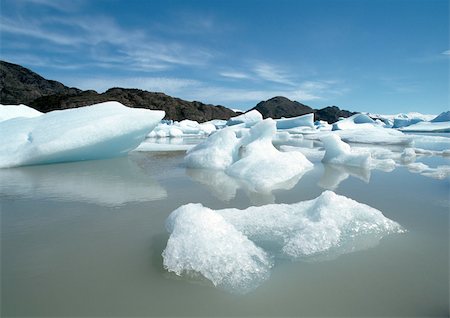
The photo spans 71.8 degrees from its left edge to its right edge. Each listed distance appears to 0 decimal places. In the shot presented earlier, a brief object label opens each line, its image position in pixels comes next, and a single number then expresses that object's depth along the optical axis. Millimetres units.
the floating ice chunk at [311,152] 8602
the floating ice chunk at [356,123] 30297
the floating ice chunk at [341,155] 6891
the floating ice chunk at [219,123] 44709
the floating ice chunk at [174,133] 22594
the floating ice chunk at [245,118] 34766
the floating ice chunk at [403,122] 36738
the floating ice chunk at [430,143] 12930
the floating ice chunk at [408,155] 8400
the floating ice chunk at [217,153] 6488
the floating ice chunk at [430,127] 28438
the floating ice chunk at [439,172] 5562
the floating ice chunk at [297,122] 31188
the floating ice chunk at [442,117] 32250
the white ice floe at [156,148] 11078
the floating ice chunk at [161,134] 22027
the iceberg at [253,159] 5012
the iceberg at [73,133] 6395
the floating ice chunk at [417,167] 6333
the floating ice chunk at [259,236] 1880
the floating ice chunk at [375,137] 13656
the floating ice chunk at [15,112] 11587
